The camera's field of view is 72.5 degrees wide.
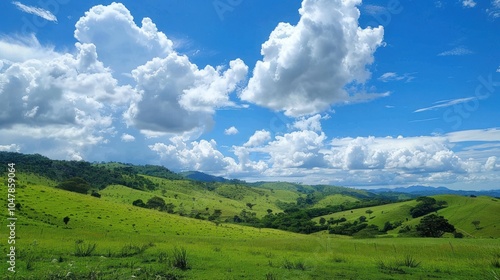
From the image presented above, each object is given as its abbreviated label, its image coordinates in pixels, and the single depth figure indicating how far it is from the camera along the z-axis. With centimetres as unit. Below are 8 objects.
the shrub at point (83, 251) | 2859
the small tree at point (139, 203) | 14586
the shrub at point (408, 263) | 2965
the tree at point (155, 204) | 15155
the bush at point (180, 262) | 2529
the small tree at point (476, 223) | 11781
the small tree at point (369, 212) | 18362
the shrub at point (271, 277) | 2098
